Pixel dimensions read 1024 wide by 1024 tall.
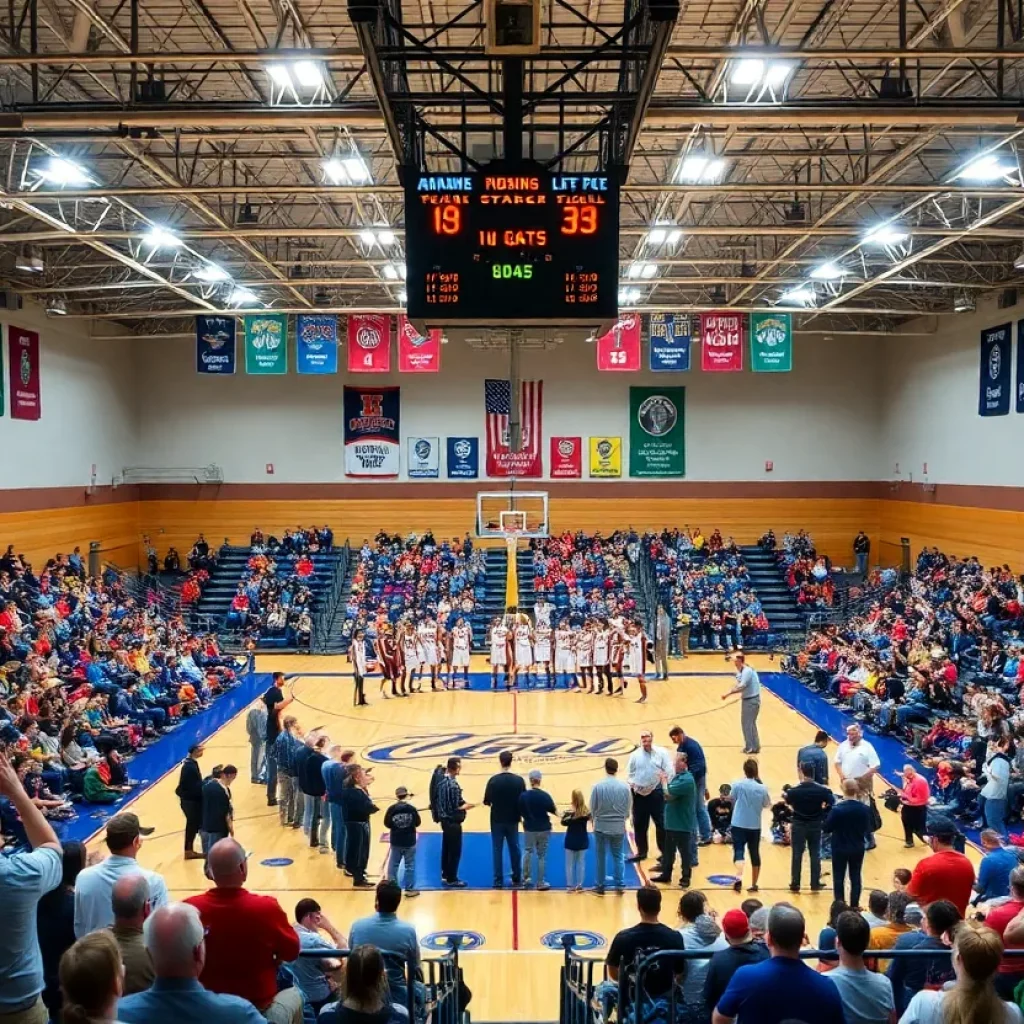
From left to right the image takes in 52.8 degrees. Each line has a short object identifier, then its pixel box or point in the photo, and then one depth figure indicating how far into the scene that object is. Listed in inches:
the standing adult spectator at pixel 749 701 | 647.8
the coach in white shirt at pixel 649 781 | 452.8
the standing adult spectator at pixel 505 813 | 430.3
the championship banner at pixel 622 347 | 920.3
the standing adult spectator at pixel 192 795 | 474.9
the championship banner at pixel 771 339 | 943.7
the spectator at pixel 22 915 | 160.1
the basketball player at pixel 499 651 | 911.7
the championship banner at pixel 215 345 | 994.7
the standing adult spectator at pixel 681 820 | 439.2
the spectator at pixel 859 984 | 180.4
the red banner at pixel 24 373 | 1043.9
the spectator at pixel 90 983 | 122.2
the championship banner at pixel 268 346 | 949.2
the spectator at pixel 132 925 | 170.9
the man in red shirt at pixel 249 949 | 179.3
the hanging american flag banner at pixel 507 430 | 1305.4
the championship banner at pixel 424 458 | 1353.3
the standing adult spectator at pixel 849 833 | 397.4
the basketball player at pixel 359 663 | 836.6
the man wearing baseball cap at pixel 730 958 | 206.4
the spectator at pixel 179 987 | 135.3
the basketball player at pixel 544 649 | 918.4
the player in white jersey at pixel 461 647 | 917.8
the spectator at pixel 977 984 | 150.9
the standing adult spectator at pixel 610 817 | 429.4
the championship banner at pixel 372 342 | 955.3
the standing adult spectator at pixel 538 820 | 427.5
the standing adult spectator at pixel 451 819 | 434.3
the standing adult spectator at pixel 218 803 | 447.5
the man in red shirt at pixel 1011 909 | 235.3
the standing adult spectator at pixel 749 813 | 430.6
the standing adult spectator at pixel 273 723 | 567.2
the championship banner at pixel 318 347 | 968.3
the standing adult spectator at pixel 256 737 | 597.6
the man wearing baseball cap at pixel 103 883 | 201.6
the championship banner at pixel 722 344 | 933.2
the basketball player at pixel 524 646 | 919.0
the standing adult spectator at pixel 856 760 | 461.1
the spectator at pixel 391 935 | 243.8
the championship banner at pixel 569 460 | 1350.9
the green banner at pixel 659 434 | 1355.8
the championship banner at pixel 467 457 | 1353.3
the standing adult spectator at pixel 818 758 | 435.2
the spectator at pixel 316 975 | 243.9
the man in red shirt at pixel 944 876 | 290.4
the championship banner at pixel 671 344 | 950.4
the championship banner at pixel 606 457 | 1352.1
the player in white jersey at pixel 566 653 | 909.2
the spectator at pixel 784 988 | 157.5
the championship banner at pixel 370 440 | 1355.8
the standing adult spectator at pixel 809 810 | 425.4
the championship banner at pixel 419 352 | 943.0
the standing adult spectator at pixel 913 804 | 470.6
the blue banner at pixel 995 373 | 1036.5
